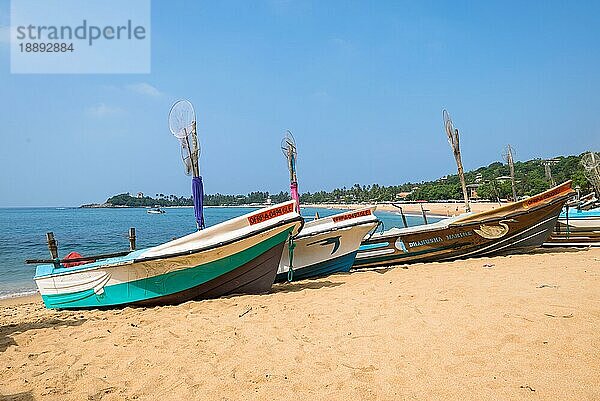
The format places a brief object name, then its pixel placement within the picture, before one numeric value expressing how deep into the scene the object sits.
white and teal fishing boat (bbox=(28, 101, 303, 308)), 6.93
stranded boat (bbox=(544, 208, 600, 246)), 12.14
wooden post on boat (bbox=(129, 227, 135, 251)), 10.27
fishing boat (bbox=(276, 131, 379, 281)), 9.24
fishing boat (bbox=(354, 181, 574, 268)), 10.19
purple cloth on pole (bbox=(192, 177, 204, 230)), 8.44
